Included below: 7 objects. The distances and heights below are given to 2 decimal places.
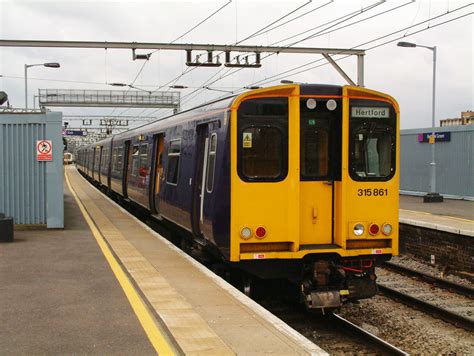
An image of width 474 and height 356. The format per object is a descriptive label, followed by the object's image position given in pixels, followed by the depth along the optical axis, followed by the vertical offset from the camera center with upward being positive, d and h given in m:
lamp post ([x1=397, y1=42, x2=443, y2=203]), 21.86 -0.46
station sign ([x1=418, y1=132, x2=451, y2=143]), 23.84 +1.15
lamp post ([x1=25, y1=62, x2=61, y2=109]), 34.74 +5.16
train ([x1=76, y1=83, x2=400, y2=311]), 7.10 -0.33
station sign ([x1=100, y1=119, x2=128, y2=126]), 71.44 +5.25
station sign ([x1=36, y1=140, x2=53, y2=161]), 12.25 +0.27
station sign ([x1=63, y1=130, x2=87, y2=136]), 68.84 +3.80
